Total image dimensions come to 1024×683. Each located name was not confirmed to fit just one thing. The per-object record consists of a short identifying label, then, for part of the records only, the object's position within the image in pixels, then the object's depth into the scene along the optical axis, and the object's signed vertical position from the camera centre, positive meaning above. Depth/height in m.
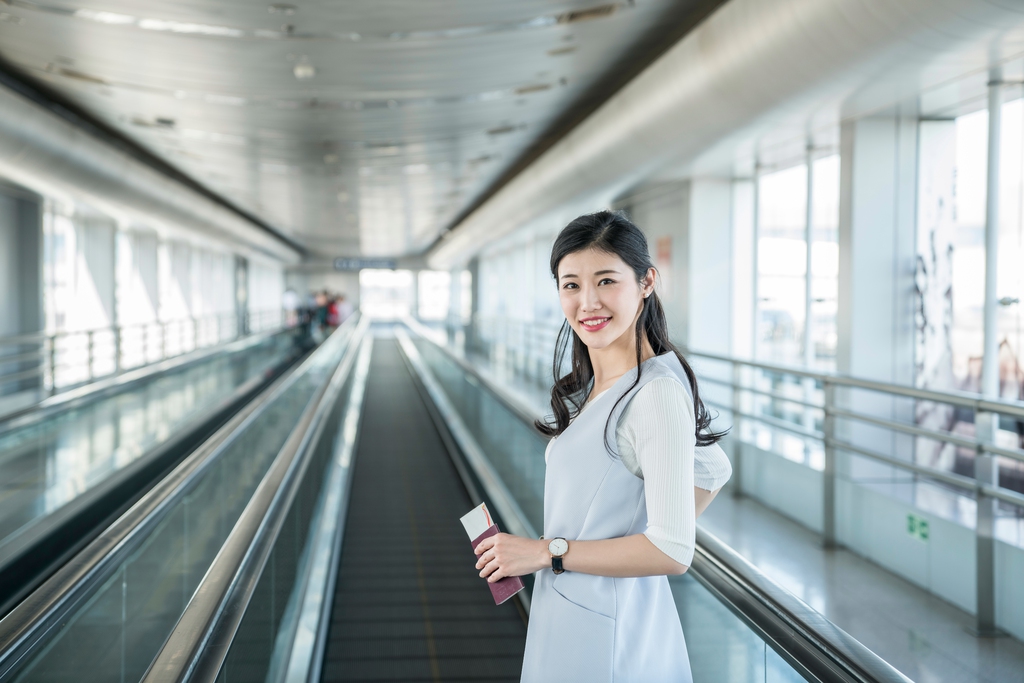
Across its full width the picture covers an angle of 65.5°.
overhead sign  40.78 +2.40
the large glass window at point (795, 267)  9.08 +0.58
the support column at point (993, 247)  6.21 +0.55
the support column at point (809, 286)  9.30 +0.33
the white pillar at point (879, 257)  7.31 +0.53
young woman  1.31 -0.31
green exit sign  5.06 -1.36
